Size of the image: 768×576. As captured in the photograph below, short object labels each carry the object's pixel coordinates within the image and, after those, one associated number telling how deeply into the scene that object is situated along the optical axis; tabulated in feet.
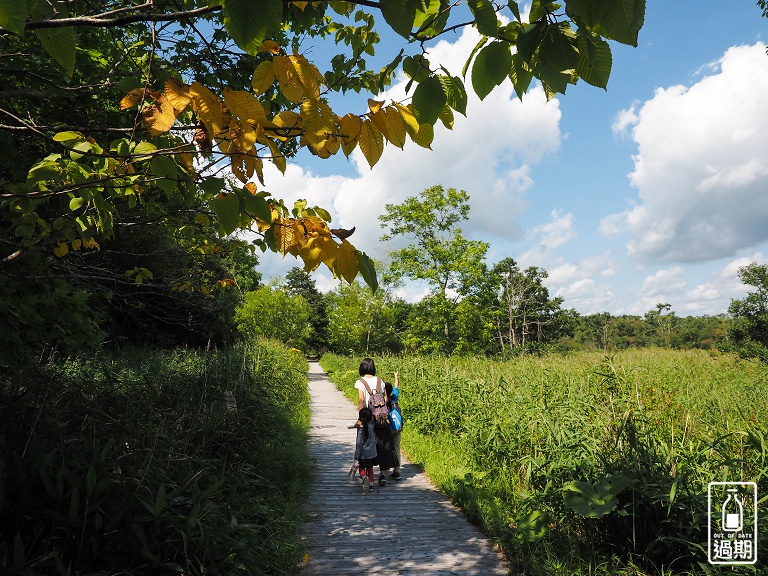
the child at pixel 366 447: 19.63
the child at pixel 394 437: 20.67
